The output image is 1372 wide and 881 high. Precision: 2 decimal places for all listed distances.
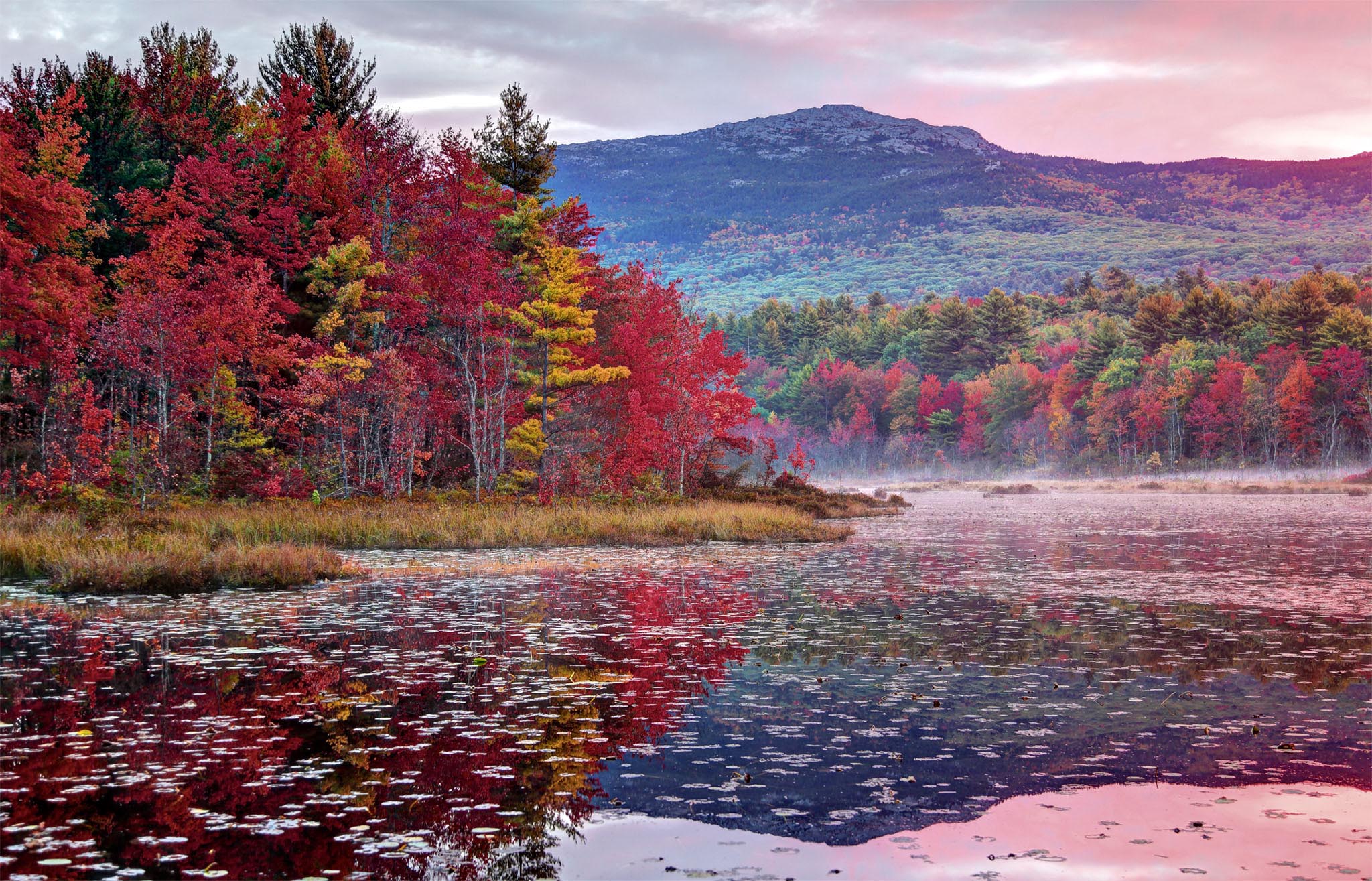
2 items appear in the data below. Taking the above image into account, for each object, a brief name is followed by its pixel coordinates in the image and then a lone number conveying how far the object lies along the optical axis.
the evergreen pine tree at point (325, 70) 54.41
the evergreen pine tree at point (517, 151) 55.47
